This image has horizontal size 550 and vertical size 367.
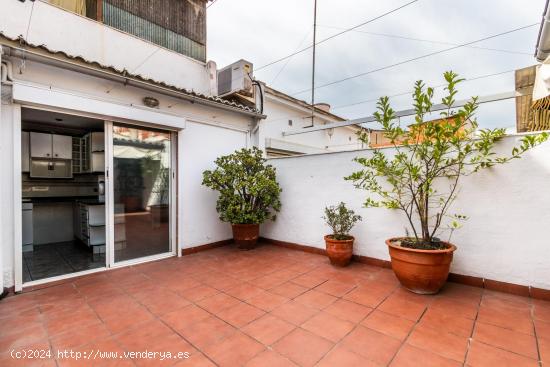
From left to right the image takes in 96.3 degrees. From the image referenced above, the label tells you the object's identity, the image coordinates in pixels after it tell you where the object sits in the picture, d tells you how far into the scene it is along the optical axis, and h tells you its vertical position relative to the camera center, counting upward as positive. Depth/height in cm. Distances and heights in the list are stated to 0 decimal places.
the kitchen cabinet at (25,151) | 494 +62
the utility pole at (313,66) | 595 +317
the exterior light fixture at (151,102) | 388 +127
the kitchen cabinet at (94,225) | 452 -81
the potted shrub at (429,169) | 268 +14
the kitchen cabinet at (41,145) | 502 +76
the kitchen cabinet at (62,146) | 529 +77
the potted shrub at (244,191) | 441 -19
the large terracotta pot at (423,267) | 266 -97
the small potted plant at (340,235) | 370 -87
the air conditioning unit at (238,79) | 554 +236
